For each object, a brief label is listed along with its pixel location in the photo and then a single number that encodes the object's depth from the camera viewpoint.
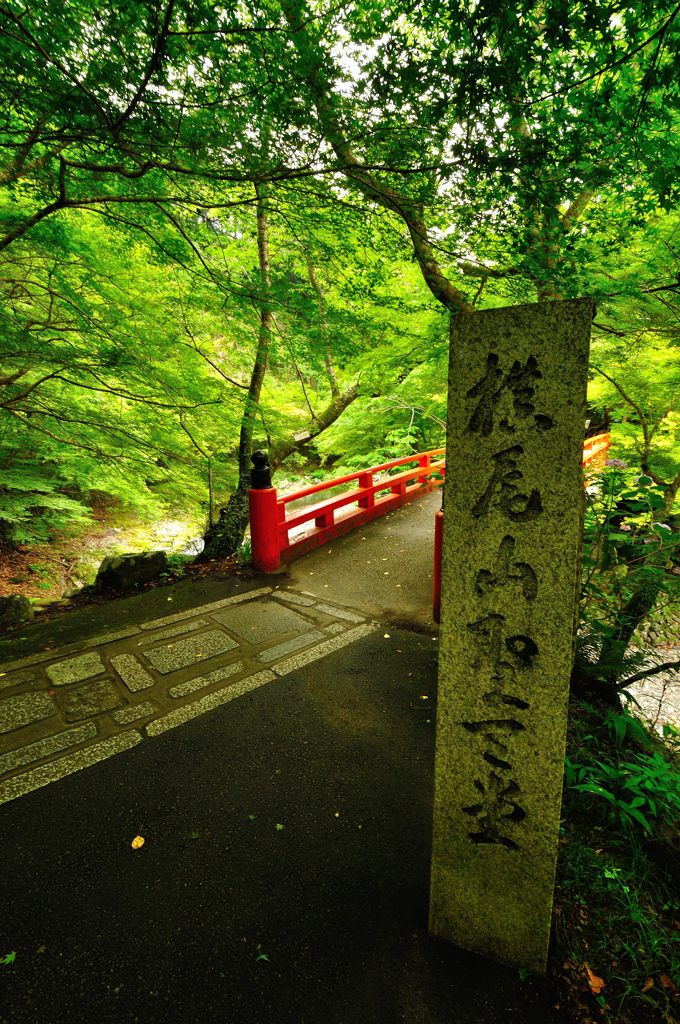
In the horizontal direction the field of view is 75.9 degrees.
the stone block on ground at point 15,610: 4.88
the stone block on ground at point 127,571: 5.90
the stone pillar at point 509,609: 1.55
